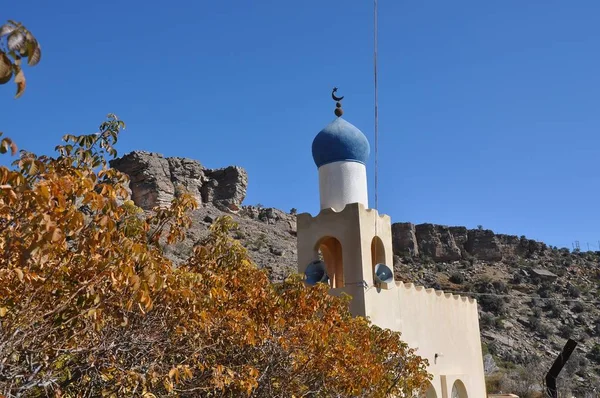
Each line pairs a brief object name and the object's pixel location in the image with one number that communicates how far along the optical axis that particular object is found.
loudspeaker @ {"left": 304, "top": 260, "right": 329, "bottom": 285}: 10.20
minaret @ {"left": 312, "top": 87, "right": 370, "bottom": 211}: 10.51
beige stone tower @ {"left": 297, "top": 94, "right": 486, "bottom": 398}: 9.80
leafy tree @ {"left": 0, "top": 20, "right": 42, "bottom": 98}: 2.25
